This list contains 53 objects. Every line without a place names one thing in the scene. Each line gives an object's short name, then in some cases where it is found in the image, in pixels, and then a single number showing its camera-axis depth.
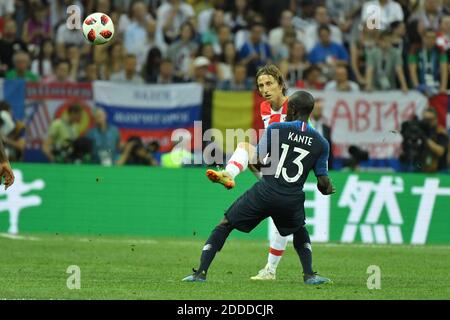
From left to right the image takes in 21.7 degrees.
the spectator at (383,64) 22.23
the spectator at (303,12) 24.23
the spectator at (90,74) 22.19
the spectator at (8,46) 22.59
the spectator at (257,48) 23.19
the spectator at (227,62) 22.97
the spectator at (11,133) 21.11
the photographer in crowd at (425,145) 20.50
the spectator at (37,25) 23.70
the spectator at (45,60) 22.90
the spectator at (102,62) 22.66
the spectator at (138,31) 23.38
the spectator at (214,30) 23.78
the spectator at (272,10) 24.98
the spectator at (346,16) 23.77
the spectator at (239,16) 24.17
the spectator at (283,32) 23.56
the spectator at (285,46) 23.23
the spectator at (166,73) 22.36
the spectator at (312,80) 21.73
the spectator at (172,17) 23.80
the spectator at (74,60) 22.59
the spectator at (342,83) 21.59
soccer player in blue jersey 12.14
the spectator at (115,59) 22.64
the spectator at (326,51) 23.00
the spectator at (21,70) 22.23
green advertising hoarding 19.58
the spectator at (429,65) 22.05
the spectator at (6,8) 23.84
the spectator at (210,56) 22.83
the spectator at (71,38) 23.30
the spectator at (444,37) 22.27
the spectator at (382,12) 22.75
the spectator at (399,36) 22.42
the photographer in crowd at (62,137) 21.25
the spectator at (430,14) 23.25
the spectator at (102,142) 21.14
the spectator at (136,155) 21.12
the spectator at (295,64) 22.31
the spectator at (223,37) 23.45
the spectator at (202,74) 22.25
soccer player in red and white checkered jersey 13.01
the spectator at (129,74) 22.42
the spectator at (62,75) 22.00
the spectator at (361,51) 22.48
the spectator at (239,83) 21.98
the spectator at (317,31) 23.38
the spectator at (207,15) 24.06
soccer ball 15.95
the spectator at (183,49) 23.33
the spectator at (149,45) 23.19
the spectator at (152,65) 22.75
